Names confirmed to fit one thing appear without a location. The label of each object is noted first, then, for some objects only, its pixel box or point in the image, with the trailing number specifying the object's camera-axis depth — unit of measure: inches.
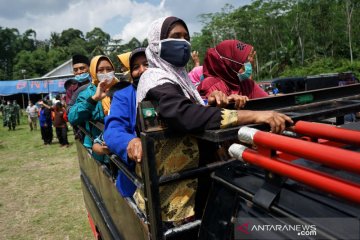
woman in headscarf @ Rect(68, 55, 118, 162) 122.1
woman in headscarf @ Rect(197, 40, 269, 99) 102.7
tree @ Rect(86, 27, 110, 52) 3297.2
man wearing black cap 175.5
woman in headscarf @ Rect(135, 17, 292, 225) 53.5
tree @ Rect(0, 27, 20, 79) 2418.8
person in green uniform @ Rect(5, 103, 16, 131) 698.8
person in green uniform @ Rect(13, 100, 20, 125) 731.7
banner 943.8
